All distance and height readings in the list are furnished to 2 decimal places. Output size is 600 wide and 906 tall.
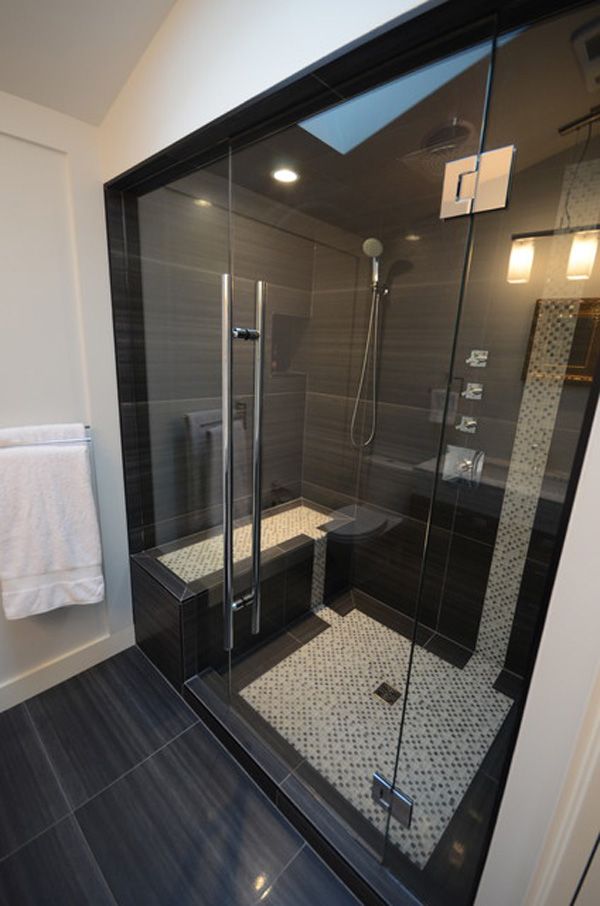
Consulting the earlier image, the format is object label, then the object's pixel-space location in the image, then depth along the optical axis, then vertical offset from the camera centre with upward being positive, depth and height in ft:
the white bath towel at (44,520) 4.75 -2.25
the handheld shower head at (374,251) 6.73 +1.74
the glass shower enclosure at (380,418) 3.85 -0.97
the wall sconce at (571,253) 4.53 +1.33
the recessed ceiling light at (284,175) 5.42 +2.40
